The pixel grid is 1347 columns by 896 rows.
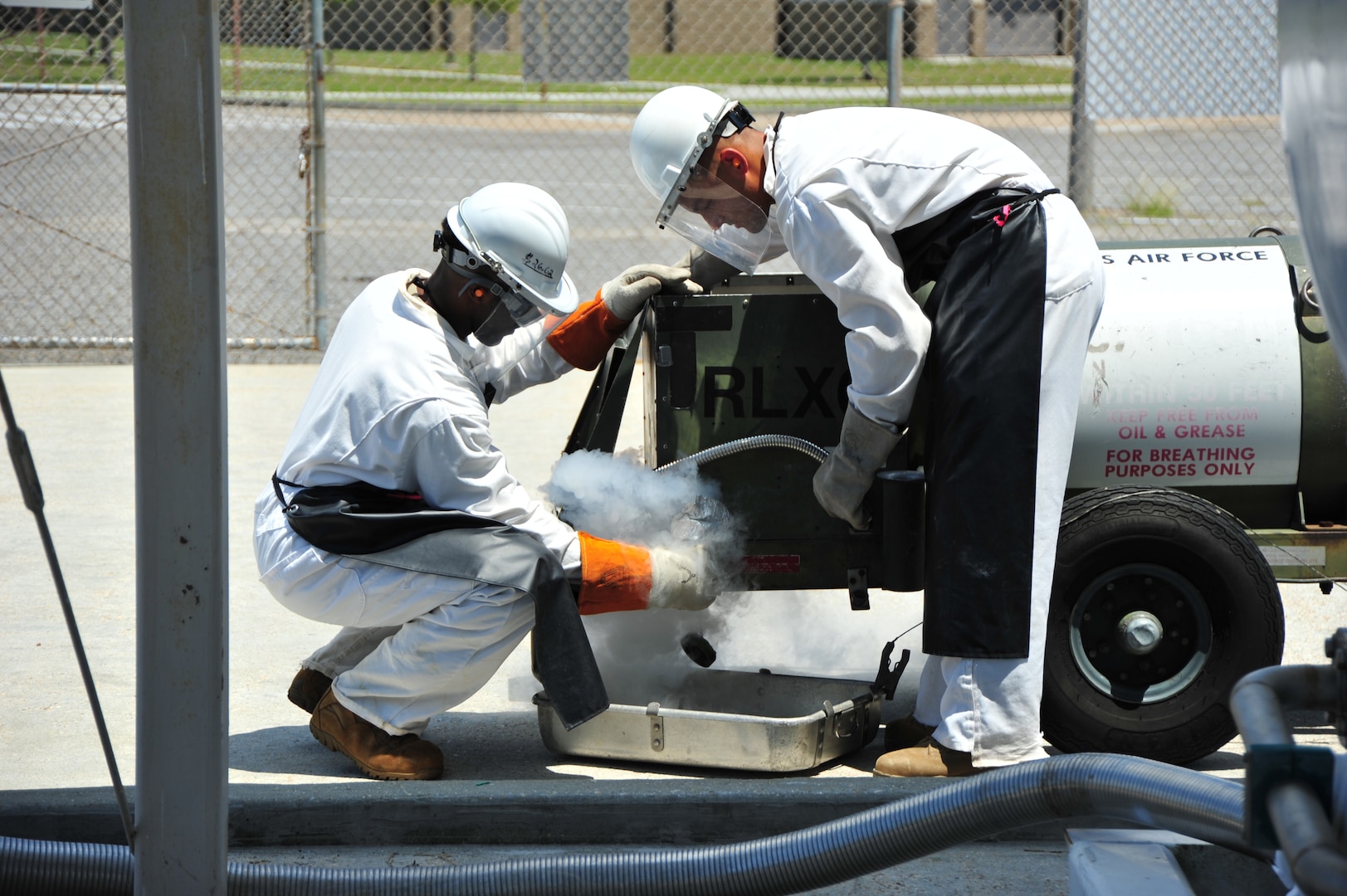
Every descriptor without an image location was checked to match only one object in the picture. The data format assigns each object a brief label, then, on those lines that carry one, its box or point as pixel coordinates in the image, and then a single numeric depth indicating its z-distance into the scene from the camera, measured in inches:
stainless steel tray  244.2
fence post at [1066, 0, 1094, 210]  564.4
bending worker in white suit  226.5
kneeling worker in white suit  235.6
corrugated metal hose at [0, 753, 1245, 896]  162.1
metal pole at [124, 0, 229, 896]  142.9
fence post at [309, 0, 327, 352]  538.9
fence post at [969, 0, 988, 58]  1790.7
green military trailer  244.4
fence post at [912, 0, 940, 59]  1715.1
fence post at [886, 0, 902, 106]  544.4
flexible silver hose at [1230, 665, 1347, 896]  122.3
